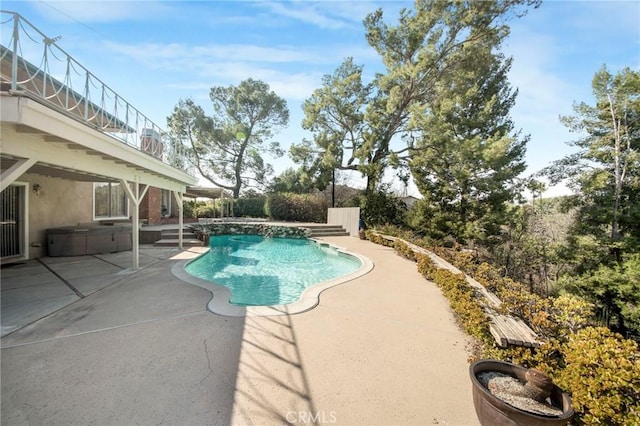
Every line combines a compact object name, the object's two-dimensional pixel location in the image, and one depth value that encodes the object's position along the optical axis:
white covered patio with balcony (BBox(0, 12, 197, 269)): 3.31
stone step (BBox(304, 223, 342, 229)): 16.09
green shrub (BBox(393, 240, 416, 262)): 9.20
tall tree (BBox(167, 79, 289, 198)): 25.80
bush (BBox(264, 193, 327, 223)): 21.17
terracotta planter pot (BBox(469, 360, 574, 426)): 1.98
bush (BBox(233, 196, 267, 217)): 23.84
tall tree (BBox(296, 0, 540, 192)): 13.30
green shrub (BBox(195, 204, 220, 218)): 23.13
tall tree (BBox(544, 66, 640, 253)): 9.76
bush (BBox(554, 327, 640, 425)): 2.03
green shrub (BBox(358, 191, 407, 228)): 16.70
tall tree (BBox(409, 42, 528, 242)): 12.31
